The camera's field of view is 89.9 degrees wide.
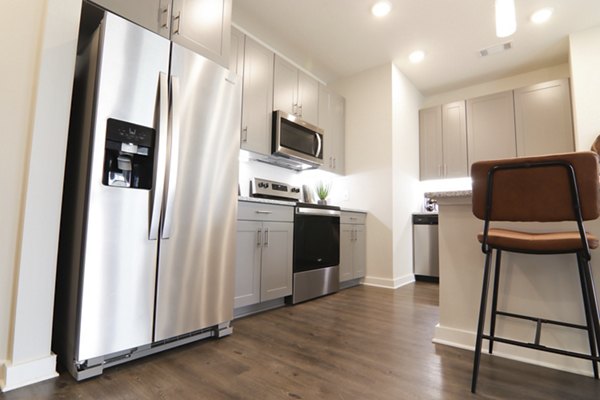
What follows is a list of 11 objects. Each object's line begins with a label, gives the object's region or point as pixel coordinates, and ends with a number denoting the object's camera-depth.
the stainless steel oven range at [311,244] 2.84
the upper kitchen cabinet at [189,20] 1.69
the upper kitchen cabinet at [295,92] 3.21
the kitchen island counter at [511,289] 1.54
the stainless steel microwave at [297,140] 3.09
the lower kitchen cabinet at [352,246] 3.47
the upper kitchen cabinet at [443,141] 4.36
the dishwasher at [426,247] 4.05
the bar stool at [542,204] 1.20
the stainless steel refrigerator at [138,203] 1.41
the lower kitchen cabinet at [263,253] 2.32
